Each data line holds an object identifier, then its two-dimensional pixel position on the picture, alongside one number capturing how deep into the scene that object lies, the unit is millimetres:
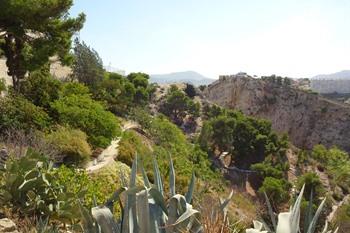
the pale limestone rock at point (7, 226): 5089
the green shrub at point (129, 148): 15682
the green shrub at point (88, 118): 16172
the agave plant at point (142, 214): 2684
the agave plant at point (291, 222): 2547
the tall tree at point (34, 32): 14396
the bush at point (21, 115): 13195
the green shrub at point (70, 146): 12781
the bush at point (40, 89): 16234
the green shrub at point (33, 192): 6043
